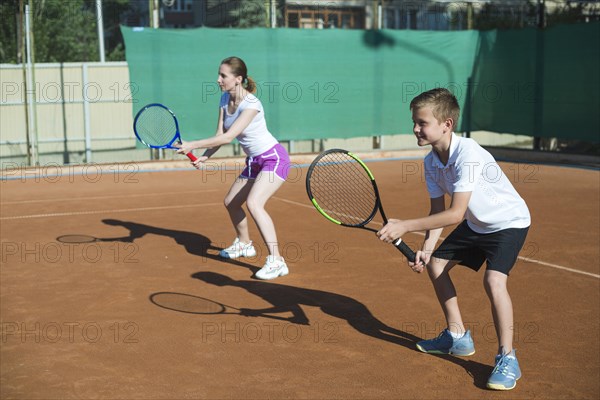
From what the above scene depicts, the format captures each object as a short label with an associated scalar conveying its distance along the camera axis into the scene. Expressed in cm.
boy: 396
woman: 638
